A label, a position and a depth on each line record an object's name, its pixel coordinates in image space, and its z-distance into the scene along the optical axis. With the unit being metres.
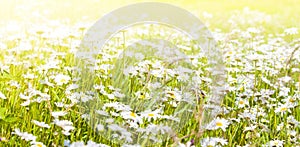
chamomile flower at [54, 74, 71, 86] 2.51
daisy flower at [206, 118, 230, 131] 2.03
